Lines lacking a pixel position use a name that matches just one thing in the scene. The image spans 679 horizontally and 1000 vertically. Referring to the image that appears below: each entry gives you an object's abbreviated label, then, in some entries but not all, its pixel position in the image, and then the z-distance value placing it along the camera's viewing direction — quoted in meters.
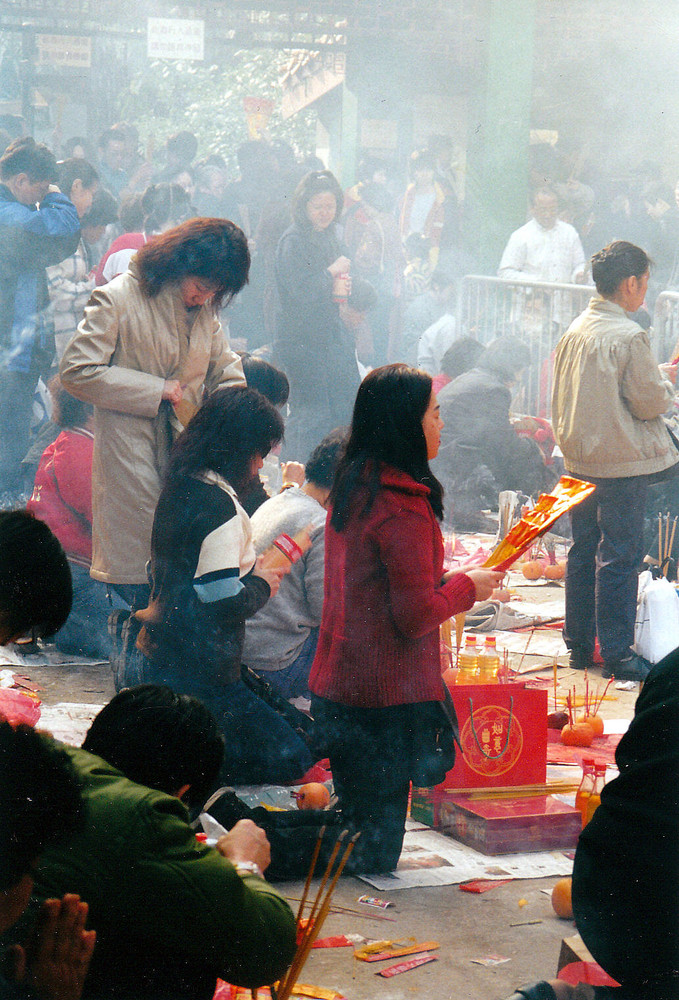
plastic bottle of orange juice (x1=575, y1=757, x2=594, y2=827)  5.87
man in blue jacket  9.05
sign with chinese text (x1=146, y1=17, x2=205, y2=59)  9.77
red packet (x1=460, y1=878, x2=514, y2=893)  5.49
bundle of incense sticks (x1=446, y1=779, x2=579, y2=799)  6.18
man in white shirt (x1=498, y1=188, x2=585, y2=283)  15.40
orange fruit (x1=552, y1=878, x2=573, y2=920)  5.20
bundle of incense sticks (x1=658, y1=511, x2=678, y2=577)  10.84
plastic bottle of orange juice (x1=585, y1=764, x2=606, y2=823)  5.80
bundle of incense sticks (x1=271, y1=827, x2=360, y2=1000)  3.65
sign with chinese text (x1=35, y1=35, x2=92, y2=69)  9.09
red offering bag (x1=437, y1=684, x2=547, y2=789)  6.15
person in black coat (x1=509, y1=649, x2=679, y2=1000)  3.08
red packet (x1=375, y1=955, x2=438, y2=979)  4.70
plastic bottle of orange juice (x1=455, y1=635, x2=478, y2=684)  6.96
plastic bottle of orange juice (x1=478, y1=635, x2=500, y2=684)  6.99
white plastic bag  9.19
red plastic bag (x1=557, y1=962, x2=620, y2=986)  3.64
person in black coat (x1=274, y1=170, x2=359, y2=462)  10.92
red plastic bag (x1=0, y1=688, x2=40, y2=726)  6.12
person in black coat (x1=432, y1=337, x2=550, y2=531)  12.84
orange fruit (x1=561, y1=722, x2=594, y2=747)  7.41
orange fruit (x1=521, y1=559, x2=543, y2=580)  11.69
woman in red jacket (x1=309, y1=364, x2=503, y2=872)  5.35
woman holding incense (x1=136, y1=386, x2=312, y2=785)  6.29
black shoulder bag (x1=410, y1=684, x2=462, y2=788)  5.55
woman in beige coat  6.93
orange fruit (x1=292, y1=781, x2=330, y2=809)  6.21
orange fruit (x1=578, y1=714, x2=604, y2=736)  7.51
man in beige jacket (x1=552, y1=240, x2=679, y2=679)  8.84
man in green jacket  2.84
